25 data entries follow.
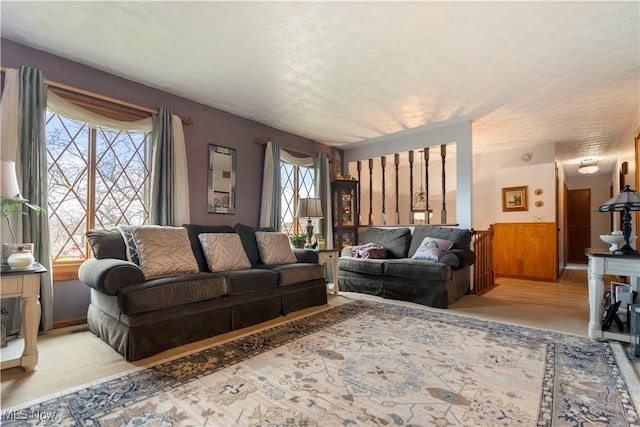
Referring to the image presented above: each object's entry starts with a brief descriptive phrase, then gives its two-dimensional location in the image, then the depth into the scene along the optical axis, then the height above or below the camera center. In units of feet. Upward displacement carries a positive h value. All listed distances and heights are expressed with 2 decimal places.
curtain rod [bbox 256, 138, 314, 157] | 14.07 +3.17
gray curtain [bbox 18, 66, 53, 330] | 8.04 +1.22
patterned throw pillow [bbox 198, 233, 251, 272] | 9.71 -1.23
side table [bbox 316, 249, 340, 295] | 12.79 -1.89
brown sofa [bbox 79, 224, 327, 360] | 6.77 -2.17
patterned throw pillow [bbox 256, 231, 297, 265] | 11.23 -1.30
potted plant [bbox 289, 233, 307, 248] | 13.65 -1.21
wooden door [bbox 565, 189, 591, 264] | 25.98 -0.94
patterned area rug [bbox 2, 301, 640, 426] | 4.68 -3.08
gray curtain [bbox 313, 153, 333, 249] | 16.80 +1.09
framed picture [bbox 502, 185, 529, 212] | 18.19 +0.84
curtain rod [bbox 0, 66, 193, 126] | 8.52 +3.52
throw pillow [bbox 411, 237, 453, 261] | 12.43 -1.44
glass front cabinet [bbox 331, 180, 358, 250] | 17.30 +0.01
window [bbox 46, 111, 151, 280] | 9.06 +0.98
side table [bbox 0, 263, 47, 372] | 6.00 -1.84
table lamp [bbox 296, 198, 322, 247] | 13.73 +0.18
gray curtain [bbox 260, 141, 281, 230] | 13.92 +1.13
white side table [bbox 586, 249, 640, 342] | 7.57 -1.50
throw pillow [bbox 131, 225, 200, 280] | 8.23 -1.06
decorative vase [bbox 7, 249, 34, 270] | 6.33 -0.94
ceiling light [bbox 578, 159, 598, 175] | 19.97 +2.98
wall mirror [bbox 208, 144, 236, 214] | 12.37 +1.35
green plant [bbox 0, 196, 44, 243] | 6.70 +0.12
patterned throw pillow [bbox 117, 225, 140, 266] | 8.46 -0.89
